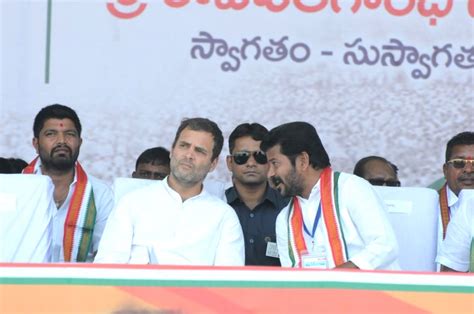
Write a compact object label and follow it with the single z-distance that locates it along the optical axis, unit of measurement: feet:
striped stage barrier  18.08
